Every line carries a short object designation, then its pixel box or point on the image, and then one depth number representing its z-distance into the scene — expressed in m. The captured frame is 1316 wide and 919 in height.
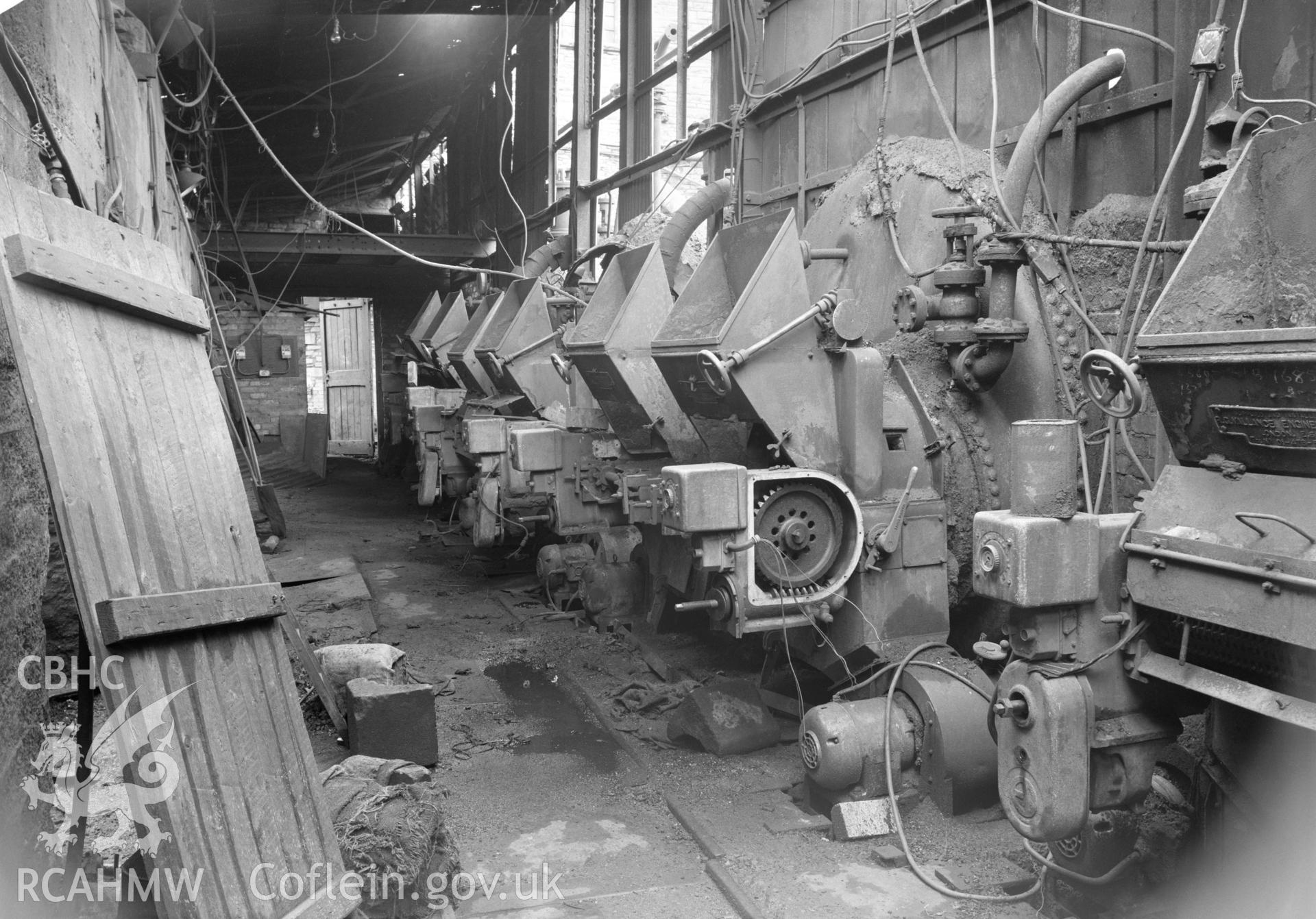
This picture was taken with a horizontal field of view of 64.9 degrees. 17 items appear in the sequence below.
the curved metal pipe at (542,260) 10.84
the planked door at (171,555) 2.44
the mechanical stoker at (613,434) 6.12
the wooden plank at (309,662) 5.09
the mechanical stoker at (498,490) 8.02
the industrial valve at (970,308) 4.73
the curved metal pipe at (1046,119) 4.66
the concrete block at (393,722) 4.61
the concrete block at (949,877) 3.60
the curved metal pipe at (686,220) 6.62
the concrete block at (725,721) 4.92
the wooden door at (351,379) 21.16
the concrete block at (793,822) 4.14
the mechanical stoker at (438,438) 10.17
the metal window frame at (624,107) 9.91
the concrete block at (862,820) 3.99
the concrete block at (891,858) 3.80
